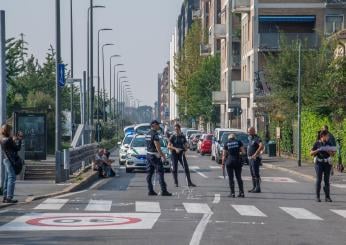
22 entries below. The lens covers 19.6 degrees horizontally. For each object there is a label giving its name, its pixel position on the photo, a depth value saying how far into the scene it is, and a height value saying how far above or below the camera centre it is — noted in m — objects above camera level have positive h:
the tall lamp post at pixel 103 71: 88.69 +4.13
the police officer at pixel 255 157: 26.20 -1.05
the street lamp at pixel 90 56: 54.32 +3.44
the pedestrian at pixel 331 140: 23.79 -0.57
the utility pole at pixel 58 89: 30.06 +0.87
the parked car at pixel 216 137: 50.59 -1.06
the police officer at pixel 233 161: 24.50 -1.08
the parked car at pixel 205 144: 64.25 -1.75
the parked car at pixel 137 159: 39.66 -1.66
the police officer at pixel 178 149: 27.81 -0.89
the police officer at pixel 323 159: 23.47 -1.01
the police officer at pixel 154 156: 24.58 -0.96
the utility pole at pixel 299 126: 44.69 -0.41
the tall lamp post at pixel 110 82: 108.61 +3.89
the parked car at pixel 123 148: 45.74 -1.43
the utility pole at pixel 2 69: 25.05 +1.22
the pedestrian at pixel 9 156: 22.11 -0.86
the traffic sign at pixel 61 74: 31.05 +1.36
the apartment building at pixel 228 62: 87.38 +4.96
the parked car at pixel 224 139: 47.02 -1.05
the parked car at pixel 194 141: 73.98 -1.76
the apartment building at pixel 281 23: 69.62 +6.69
